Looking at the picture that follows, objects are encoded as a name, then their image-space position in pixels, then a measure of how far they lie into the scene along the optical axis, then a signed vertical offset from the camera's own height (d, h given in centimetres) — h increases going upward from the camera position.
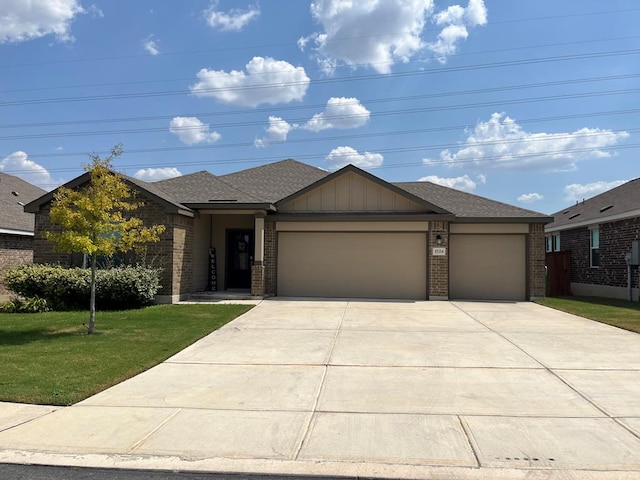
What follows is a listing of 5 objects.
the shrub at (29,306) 1366 -153
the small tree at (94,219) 992 +72
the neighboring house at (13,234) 1888 +74
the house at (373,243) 1684 +51
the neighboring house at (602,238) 1877 +95
